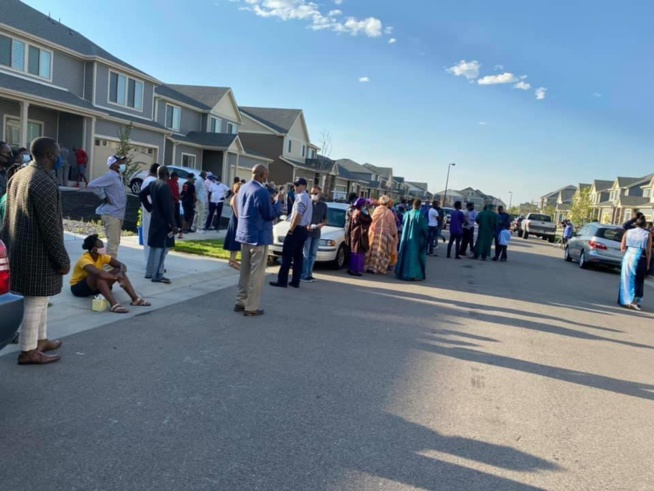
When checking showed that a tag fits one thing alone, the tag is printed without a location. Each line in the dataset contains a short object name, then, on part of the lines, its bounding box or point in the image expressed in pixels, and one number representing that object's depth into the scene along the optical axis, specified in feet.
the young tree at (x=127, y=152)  71.20
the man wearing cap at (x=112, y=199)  24.81
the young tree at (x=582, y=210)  205.67
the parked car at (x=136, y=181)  68.85
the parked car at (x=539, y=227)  126.82
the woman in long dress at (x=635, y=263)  33.24
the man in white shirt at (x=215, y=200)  50.26
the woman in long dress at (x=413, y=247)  37.68
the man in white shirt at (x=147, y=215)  29.96
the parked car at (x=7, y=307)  11.48
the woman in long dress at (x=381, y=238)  38.99
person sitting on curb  21.02
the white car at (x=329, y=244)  37.73
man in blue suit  22.49
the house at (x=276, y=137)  145.28
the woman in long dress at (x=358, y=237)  37.65
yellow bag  21.13
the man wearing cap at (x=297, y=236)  28.37
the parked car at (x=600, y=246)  56.34
